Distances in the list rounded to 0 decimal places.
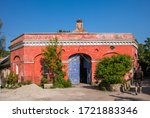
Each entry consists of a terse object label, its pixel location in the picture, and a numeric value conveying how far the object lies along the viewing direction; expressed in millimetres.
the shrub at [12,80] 26075
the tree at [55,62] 24484
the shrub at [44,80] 25484
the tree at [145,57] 37762
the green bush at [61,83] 23647
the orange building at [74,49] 26875
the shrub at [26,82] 25827
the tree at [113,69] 19297
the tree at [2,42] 39344
